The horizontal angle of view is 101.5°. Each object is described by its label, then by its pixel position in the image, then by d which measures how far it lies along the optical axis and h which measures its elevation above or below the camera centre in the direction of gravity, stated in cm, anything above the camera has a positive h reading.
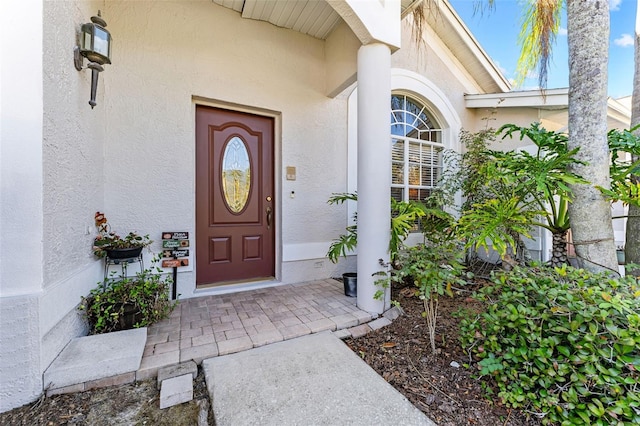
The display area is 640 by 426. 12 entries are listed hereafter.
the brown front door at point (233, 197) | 330 +17
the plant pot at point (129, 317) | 218 -91
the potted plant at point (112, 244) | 243 -34
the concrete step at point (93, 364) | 160 -100
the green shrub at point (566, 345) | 126 -73
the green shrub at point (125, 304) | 212 -81
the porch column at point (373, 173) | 271 +40
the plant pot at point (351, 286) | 309 -89
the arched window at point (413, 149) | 470 +116
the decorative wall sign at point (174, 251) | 289 -48
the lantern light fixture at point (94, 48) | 207 +129
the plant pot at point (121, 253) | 242 -41
